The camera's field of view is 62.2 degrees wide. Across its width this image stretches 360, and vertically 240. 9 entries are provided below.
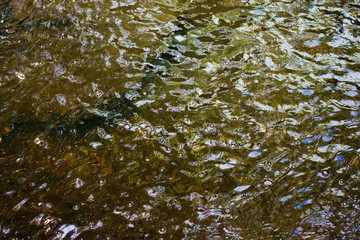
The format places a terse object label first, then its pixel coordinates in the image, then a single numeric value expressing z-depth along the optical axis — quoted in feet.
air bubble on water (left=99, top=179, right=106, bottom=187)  10.92
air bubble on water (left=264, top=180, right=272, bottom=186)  10.85
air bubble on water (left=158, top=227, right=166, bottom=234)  9.58
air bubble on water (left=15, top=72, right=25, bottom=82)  15.10
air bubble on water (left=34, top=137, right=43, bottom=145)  12.18
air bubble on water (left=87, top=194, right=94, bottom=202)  10.41
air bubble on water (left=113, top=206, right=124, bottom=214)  10.10
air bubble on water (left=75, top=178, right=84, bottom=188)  10.84
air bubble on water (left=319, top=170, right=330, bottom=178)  10.93
